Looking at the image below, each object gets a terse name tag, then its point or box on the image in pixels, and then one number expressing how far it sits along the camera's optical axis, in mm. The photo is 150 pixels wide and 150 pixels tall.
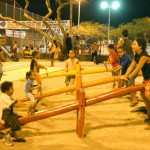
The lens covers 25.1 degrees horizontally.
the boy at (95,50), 22848
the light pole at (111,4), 30492
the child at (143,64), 6090
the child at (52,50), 19031
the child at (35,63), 8340
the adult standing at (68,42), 20312
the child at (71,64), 9656
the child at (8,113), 5406
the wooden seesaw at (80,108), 5594
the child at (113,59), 9789
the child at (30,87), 7008
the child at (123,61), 8742
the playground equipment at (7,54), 23516
